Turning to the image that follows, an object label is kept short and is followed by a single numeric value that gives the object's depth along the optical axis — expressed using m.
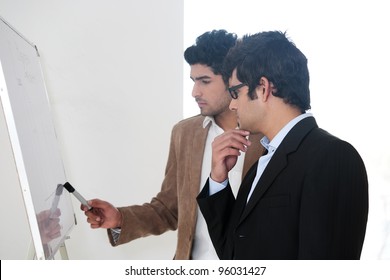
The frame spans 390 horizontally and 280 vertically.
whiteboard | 1.37
